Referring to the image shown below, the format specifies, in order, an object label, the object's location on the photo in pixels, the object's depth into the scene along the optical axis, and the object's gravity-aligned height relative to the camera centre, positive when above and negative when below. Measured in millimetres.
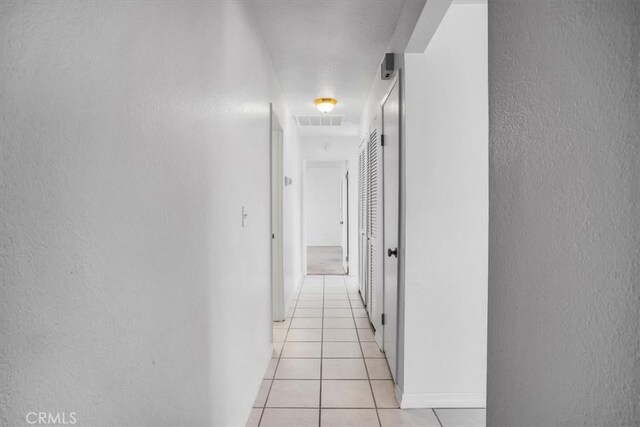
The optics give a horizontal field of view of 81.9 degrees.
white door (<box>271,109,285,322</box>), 3889 -187
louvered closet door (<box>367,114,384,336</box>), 3229 -172
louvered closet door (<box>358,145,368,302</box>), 4340 -126
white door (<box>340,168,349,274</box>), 6691 -169
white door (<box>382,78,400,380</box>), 2434 -36
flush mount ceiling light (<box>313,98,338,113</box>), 4180 +1216
